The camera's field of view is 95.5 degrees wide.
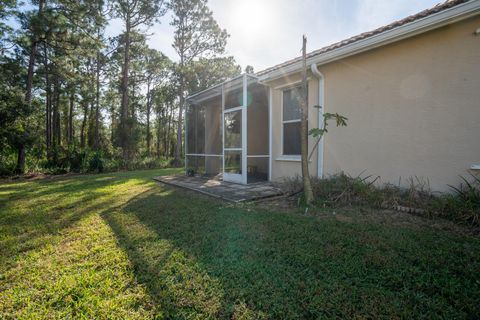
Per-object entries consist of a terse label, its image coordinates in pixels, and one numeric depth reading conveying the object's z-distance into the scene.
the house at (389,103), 3.56
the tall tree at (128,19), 13.27
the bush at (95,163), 11.36
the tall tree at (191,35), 15.83
